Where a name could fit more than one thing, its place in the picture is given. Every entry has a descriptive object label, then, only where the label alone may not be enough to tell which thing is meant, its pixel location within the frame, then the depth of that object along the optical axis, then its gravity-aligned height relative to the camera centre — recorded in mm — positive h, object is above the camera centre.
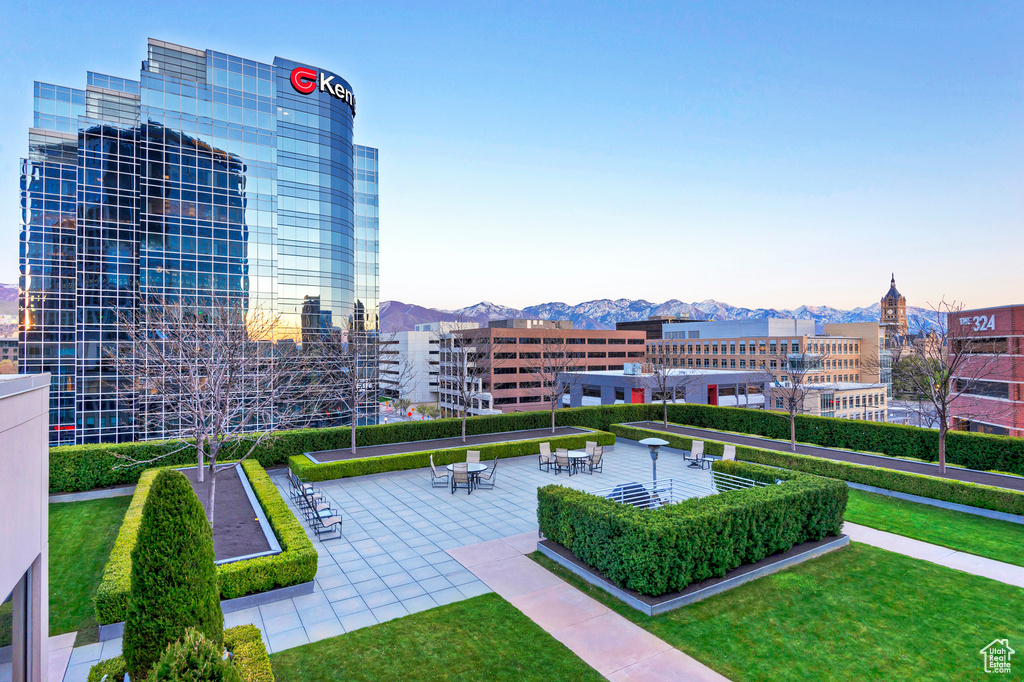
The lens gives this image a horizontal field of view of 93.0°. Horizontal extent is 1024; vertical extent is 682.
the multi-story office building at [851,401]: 82750 -10135
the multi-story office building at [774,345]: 100875 -194
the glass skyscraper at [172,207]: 38438 +11950
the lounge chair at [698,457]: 20844 -4834
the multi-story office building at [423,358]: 160000 -4076
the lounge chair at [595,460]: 19641 -4687
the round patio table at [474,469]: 16953 -4334
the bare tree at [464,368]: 26484 -1816
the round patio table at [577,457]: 19484 -4490
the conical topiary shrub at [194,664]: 4129 -2764
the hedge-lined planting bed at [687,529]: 8906 -3801
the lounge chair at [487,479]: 17688 -5080
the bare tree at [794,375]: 21175 -3028
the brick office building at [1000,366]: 36719 -1787
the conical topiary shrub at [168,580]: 5062 -2500
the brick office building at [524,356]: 111375 -2513
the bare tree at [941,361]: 16359 -739
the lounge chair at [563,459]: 19391 -4551
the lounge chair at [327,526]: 12258 -4715
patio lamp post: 14527 -3092
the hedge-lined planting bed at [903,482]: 13492 -4429
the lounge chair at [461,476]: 16688 -4474
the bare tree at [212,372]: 12164 -942
